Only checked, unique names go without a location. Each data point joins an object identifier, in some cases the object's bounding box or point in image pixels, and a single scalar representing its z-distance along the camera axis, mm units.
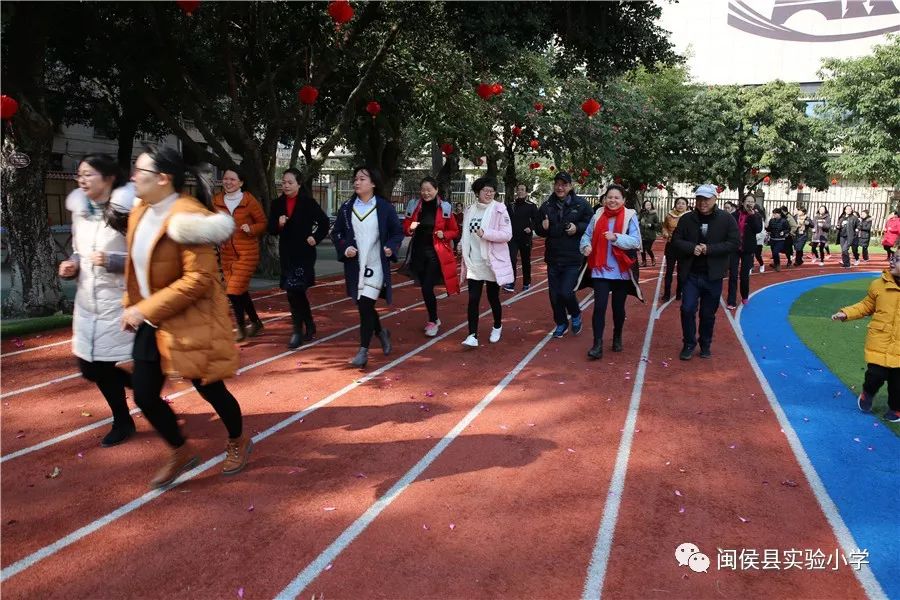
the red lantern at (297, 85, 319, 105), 10898
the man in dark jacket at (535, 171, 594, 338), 7852
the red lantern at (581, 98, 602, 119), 12953
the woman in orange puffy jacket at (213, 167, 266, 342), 7293
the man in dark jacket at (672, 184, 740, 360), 7145
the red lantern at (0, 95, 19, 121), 7371
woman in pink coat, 7449
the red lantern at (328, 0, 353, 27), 7984
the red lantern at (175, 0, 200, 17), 7656
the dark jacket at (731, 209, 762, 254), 11258
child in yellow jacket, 5230
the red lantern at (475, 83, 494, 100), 12048
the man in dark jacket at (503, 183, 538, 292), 11820
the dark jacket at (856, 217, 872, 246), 19953
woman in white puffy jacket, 4164
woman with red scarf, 7148
